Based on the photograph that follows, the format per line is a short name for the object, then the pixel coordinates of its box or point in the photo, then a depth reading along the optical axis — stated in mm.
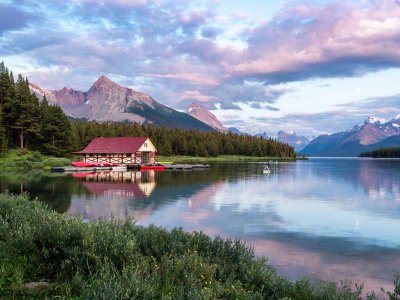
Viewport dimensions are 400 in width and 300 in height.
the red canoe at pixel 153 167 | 99125
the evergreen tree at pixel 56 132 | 103081
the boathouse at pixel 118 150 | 106875
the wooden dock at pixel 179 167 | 97938
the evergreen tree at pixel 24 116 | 96688
